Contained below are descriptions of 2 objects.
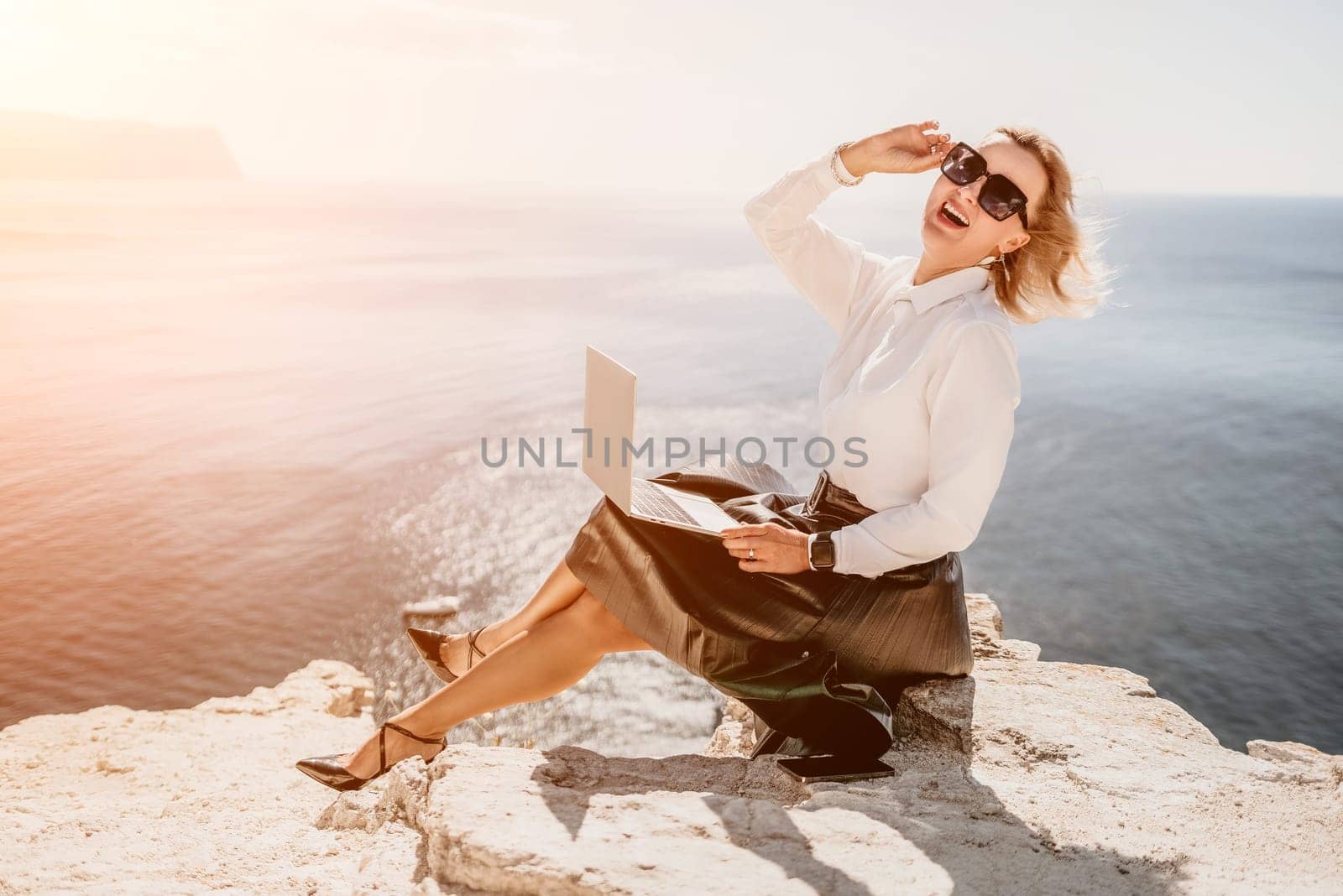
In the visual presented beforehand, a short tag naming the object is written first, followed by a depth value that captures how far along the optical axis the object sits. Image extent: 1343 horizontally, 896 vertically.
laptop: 2.15
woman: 2.23
